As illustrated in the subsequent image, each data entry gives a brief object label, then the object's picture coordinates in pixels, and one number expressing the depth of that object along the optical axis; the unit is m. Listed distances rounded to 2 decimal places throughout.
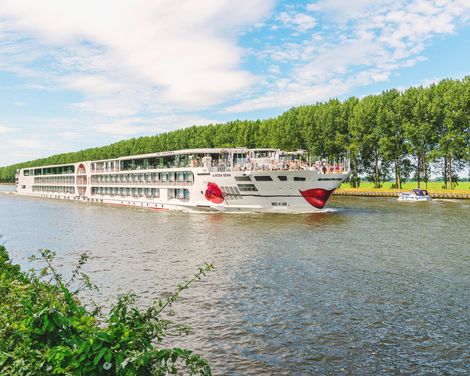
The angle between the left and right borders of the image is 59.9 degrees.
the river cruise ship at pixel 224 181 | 58.84
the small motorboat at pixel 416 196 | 83.44
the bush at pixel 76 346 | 6.32
